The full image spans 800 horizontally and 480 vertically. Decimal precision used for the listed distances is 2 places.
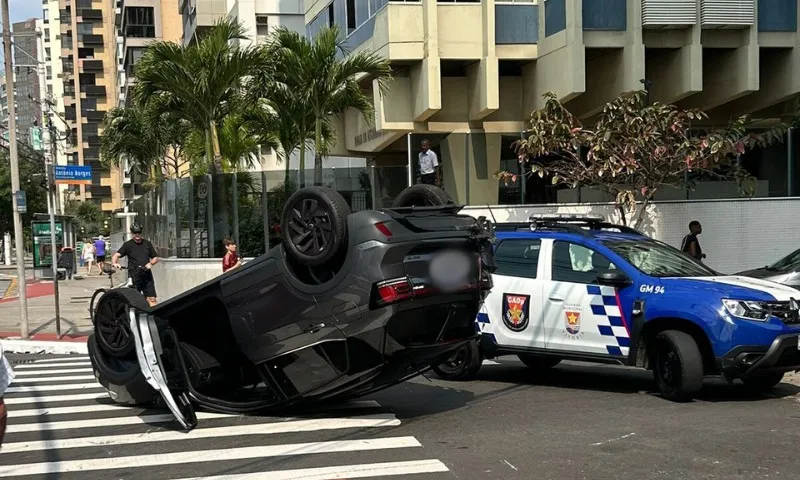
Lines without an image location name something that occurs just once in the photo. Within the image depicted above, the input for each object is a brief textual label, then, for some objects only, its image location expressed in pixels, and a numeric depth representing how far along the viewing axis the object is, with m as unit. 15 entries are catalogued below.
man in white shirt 17.05
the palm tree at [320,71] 18.92
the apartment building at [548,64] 17.94
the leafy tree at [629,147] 14.59
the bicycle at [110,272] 8.19
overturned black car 6.43
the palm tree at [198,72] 18.23
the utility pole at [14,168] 14.69
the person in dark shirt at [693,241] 15.72
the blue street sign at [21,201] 15.05
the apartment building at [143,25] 60.53
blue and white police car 7.38
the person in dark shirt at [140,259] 13.41
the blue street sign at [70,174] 17.67
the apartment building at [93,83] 92.00
